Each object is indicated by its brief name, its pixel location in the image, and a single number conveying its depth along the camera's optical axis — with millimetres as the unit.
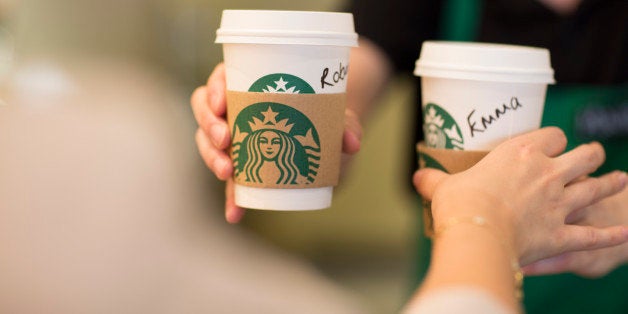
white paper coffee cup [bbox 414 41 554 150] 899
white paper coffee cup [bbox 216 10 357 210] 863
